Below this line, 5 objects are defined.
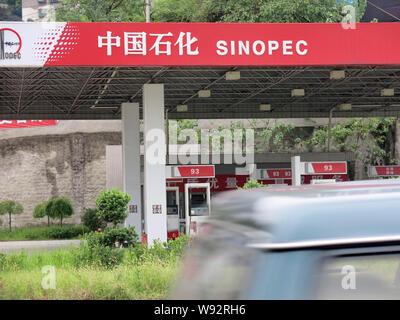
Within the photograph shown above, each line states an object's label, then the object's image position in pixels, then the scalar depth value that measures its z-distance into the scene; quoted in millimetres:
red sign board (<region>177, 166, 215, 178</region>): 25906
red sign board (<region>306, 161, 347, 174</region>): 27094
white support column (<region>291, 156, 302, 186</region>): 26734
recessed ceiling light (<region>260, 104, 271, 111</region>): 33062
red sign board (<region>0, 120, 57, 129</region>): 40031
